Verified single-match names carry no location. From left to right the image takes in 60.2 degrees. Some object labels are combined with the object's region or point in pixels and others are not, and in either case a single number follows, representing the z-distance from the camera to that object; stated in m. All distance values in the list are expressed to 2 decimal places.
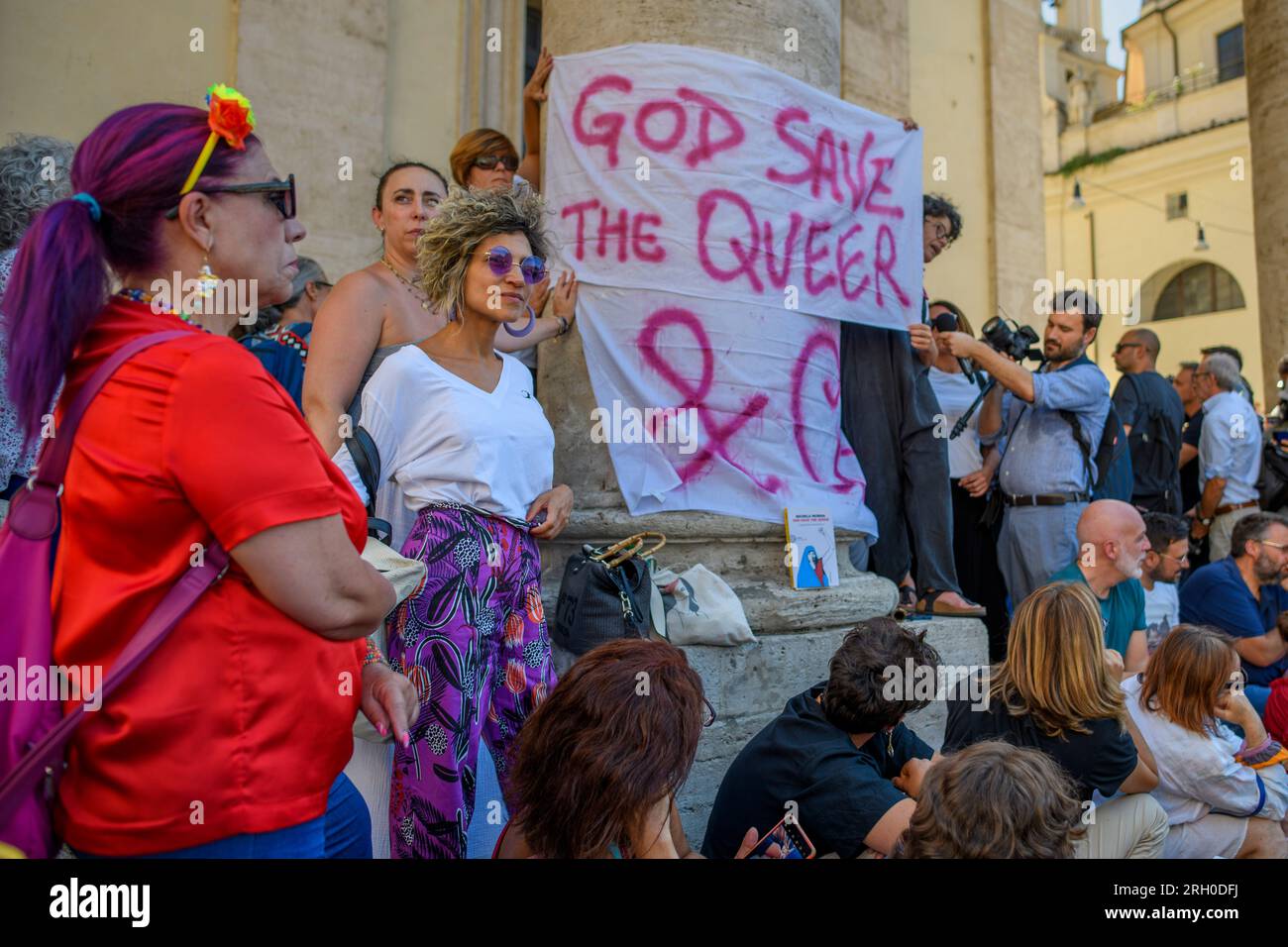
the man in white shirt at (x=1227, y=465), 6.98
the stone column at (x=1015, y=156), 11.54
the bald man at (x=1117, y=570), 4.47
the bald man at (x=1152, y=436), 6.62
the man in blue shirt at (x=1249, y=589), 5.42
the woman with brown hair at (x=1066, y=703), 3.26
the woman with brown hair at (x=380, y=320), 2.97
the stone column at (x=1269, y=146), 9.05
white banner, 3.95
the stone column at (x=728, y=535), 3.63
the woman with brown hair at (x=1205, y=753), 3.75
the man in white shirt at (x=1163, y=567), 5.43
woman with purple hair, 1.54
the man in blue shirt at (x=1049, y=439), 5.07
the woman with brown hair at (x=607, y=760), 2.14
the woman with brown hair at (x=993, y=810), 2.23
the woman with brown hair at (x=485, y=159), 4.02
